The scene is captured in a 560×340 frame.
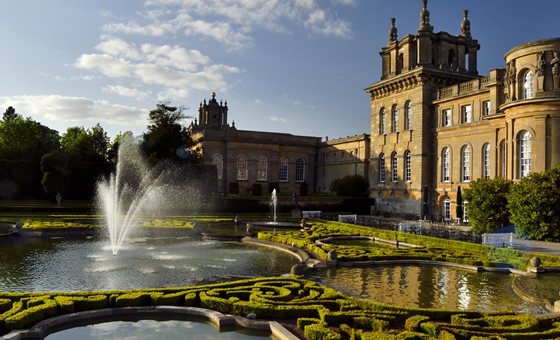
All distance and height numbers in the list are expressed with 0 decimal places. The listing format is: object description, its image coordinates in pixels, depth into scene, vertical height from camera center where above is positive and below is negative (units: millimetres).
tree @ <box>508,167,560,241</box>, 21453 -66
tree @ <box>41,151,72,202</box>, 37281 +1618
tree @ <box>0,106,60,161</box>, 51531 +6114
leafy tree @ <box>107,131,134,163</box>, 63403 +6915
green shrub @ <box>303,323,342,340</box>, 7682 -2380
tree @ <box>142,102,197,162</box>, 42344 +5646
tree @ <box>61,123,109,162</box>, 57194 +7229
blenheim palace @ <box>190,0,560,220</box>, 25344 +5818
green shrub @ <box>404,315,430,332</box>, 8414 -2330
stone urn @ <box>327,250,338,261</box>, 15977 -2060
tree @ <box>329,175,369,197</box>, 44781 +1279
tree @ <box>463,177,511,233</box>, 24250 -158
